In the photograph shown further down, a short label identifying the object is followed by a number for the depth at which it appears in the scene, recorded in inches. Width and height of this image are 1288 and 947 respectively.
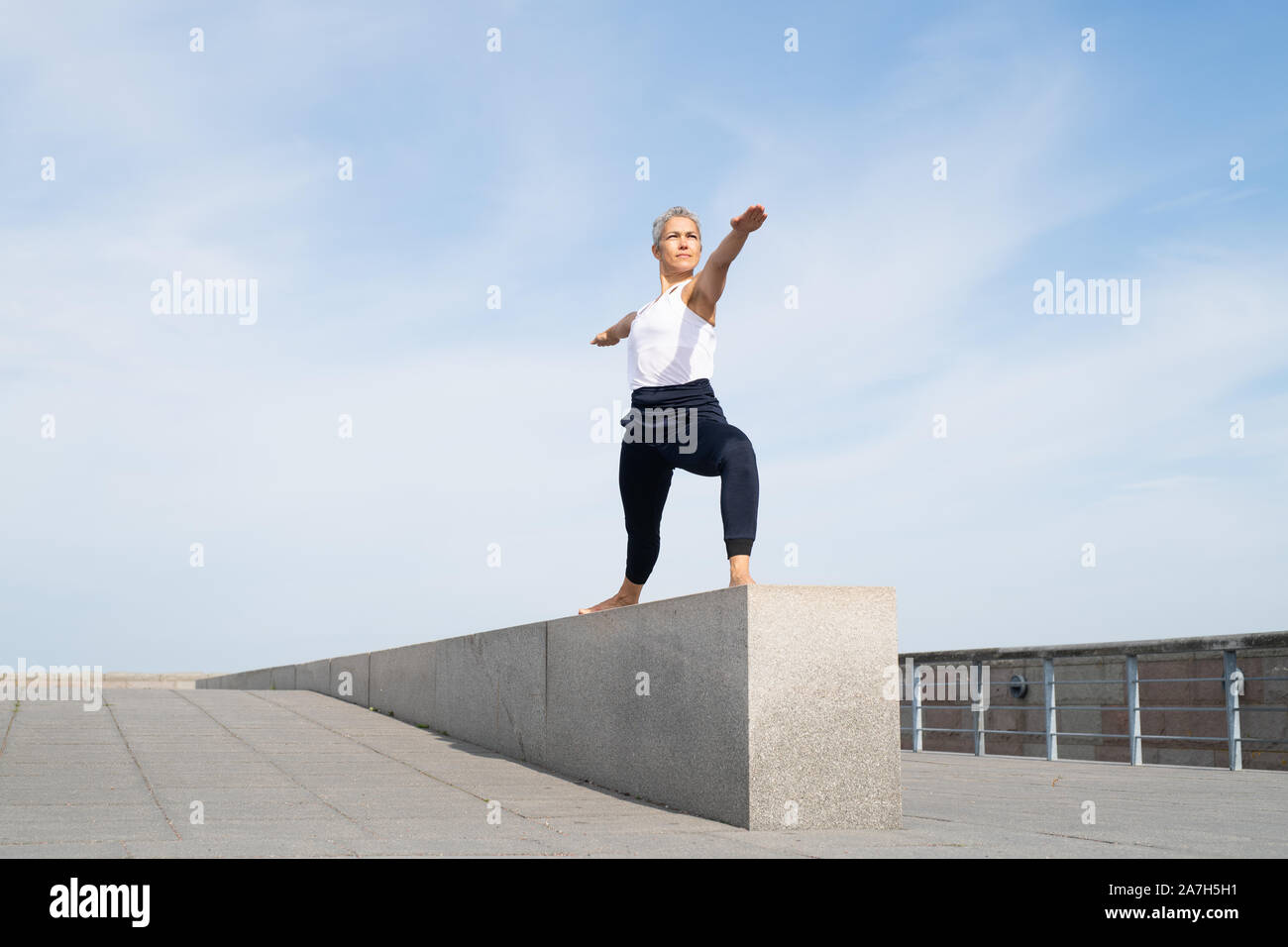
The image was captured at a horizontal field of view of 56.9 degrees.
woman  243.4
